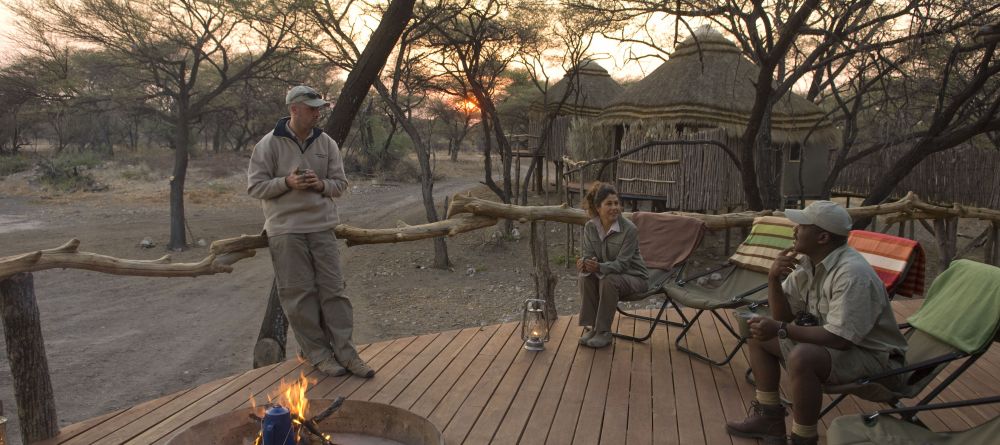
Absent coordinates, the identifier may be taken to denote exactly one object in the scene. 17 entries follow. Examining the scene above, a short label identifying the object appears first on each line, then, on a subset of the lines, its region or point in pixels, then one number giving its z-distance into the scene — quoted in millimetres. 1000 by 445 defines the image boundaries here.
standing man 3508
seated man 2688
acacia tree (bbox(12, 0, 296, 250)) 14633
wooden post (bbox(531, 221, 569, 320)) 4801
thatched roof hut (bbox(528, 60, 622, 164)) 21781
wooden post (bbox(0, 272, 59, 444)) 2973
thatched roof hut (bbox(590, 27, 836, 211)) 13797
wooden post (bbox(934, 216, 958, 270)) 6289
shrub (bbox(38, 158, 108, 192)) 23797
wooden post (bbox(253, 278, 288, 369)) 5488
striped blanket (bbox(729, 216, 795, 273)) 4352
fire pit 2816
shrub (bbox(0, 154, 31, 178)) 26406
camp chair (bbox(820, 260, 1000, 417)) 2701
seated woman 4184
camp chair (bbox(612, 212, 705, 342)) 4496
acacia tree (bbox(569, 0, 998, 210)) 7254
